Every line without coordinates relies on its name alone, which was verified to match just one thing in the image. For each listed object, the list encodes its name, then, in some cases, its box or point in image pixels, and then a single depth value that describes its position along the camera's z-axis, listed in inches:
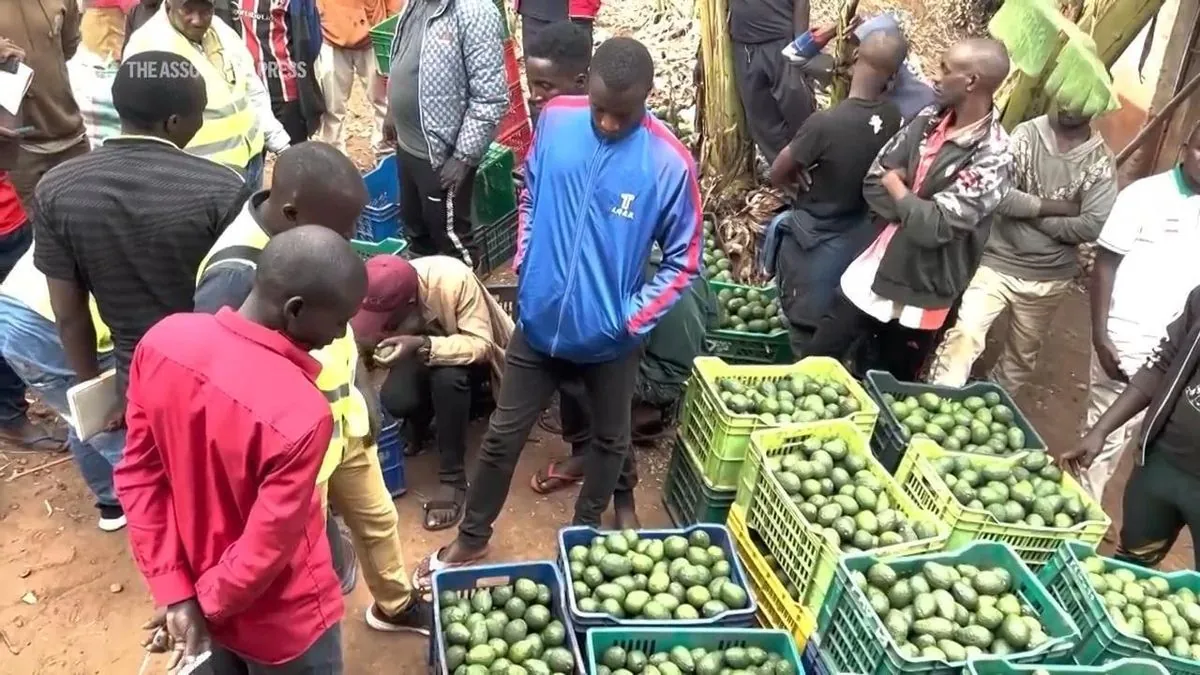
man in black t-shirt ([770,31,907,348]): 180.4
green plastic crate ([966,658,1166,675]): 125.0
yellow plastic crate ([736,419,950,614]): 141.7
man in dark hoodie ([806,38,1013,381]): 161.3
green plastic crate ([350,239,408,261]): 207.0
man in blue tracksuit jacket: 135.9
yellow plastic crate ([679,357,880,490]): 165.8
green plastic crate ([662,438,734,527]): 172.4
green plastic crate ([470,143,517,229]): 251.9
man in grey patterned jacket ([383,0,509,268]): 204.4
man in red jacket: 86.6
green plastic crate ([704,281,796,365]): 214.8
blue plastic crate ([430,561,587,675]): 139.4
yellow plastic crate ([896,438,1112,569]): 149.0
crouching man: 163.5
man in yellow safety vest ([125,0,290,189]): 174.4
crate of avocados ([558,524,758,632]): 137.3
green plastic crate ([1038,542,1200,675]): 130.9
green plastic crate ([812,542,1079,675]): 127.2
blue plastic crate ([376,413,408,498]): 178.7
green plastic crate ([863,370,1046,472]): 176.1
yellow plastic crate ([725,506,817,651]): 145.7
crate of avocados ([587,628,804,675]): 130.8
